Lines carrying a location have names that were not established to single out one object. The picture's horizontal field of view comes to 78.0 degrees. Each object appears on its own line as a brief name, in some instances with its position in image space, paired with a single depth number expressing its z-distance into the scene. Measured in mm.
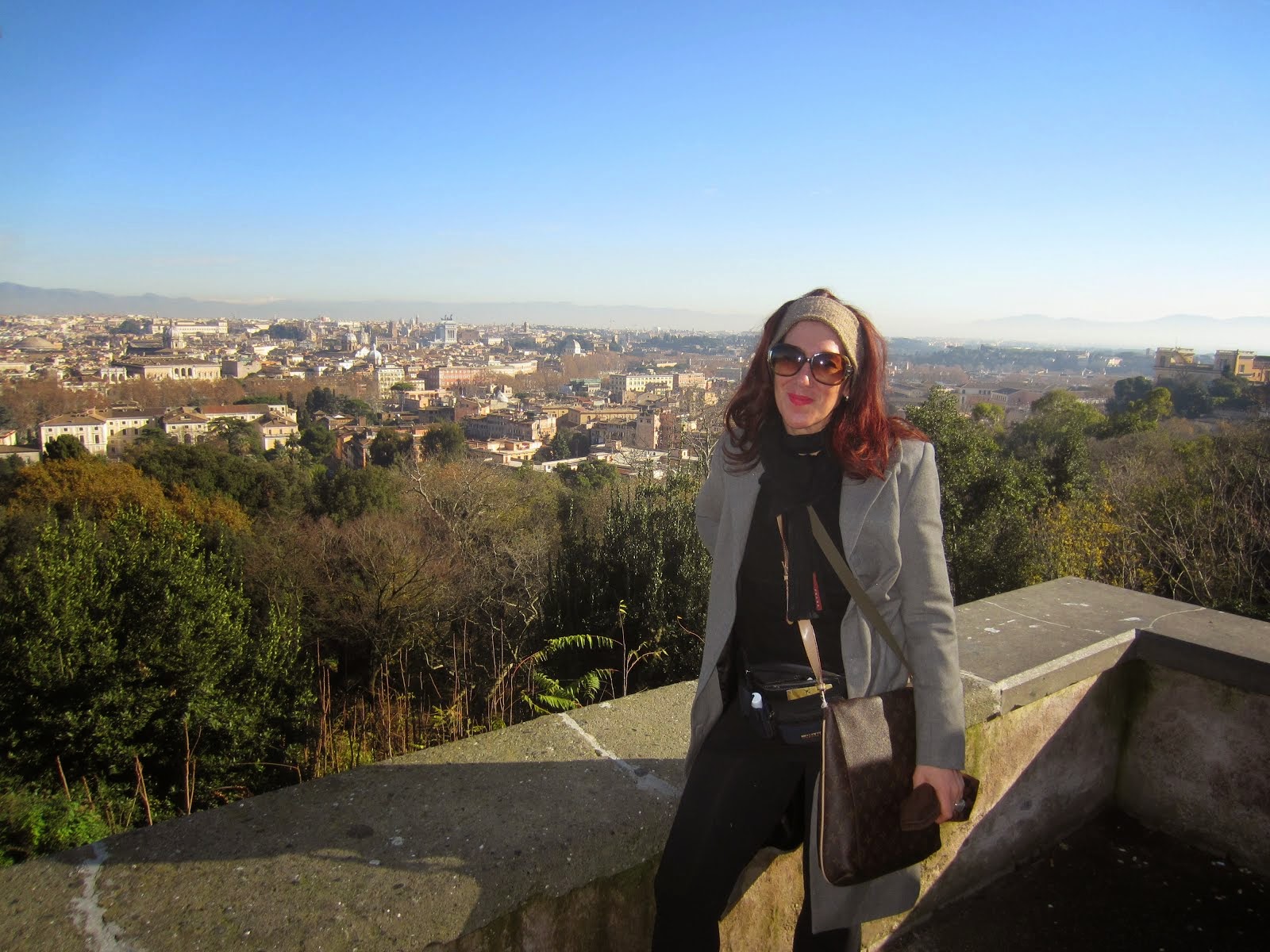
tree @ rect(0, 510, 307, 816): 7820
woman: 999
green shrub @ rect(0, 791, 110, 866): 5035
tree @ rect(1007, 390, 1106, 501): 14523
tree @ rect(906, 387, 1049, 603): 9570
